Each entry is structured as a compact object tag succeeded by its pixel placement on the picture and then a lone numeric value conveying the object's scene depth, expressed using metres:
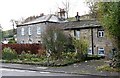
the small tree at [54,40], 18.75
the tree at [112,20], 13.20
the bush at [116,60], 14.84
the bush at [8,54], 22.06
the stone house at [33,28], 32.31
